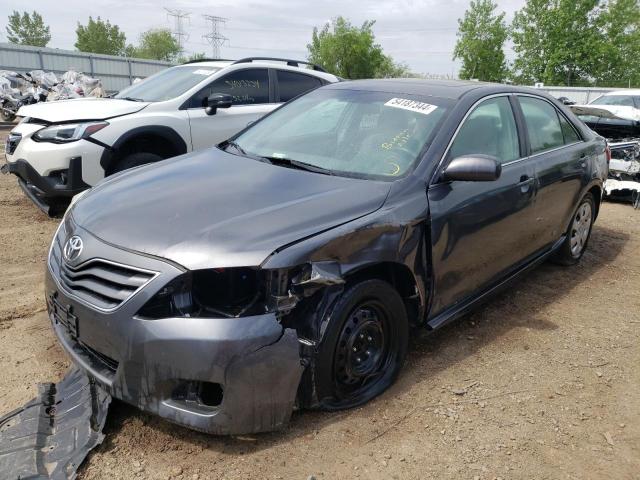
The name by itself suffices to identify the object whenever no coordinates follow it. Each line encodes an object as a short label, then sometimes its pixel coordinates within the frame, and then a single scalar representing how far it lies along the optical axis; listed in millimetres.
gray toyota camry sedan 2268
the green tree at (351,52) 48125
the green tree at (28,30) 62531
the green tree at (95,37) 61062
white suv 5273
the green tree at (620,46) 40906
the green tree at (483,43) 45375
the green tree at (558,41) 41969
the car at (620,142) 7715
